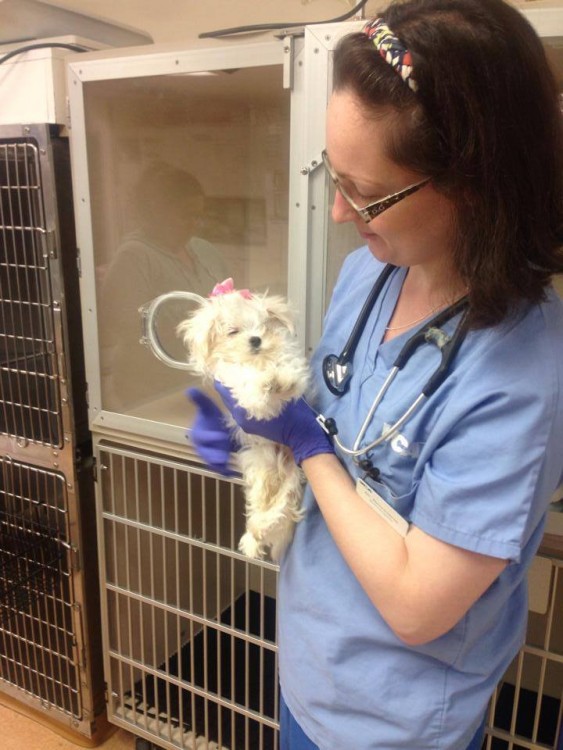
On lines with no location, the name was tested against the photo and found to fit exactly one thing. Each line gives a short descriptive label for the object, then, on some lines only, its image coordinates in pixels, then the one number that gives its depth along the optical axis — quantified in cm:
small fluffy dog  81
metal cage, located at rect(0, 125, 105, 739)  137
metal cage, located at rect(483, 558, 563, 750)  144
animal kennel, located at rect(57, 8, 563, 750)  129
